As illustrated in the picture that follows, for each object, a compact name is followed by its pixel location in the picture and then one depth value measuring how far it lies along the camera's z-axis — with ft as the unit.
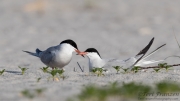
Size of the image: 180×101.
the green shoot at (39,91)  22.16
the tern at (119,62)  33.62
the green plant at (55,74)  29.27
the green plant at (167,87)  21.20
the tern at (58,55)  35.27
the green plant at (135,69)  31.63
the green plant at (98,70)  31.14
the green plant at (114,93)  20.21
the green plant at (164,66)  32.45
